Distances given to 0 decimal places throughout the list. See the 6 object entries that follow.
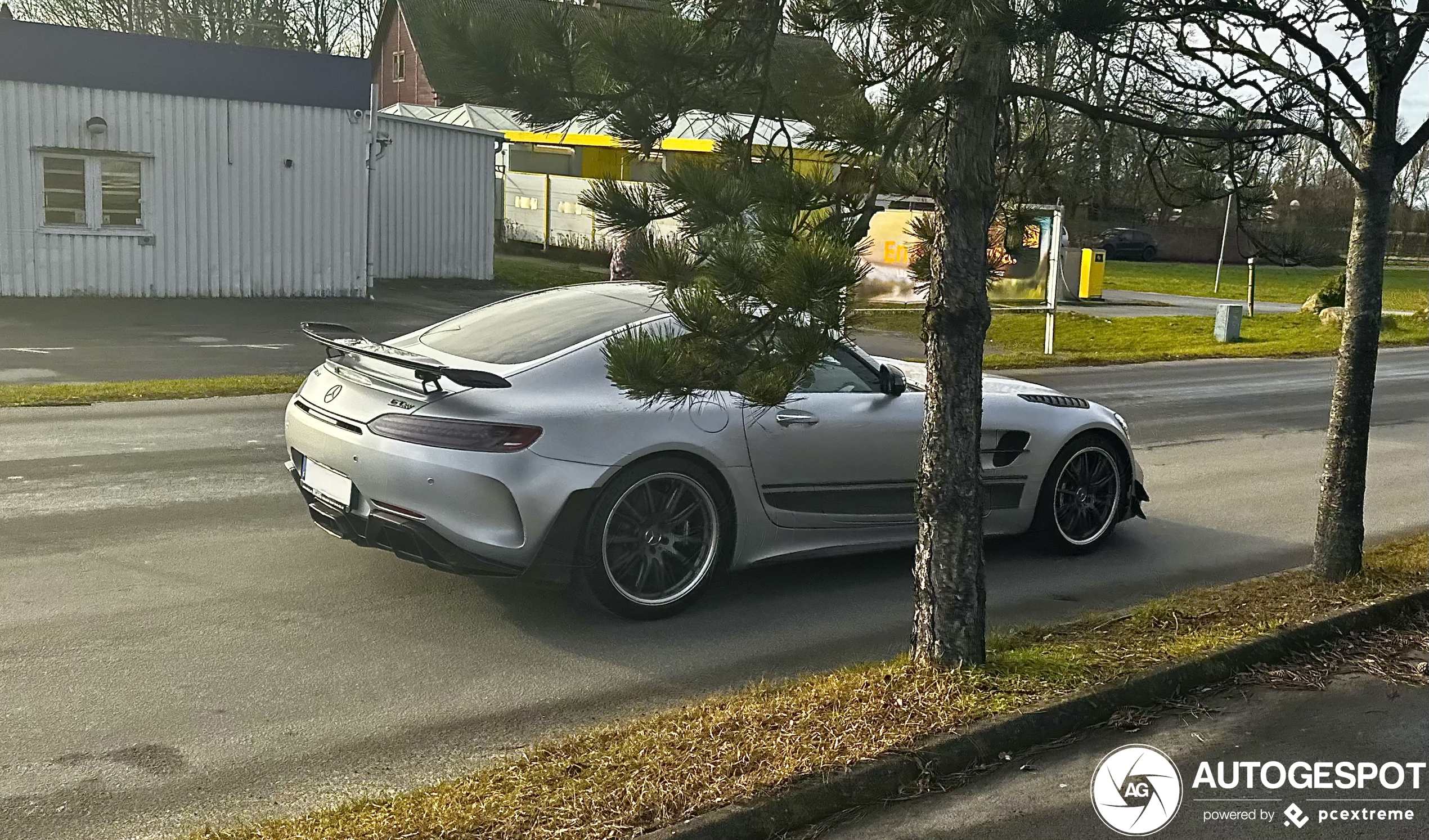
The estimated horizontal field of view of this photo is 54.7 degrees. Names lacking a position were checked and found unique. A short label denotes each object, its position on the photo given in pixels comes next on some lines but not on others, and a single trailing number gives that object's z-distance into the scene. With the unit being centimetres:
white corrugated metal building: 2164
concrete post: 2444
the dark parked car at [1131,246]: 5100
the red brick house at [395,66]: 5416
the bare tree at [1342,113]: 591
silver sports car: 567
